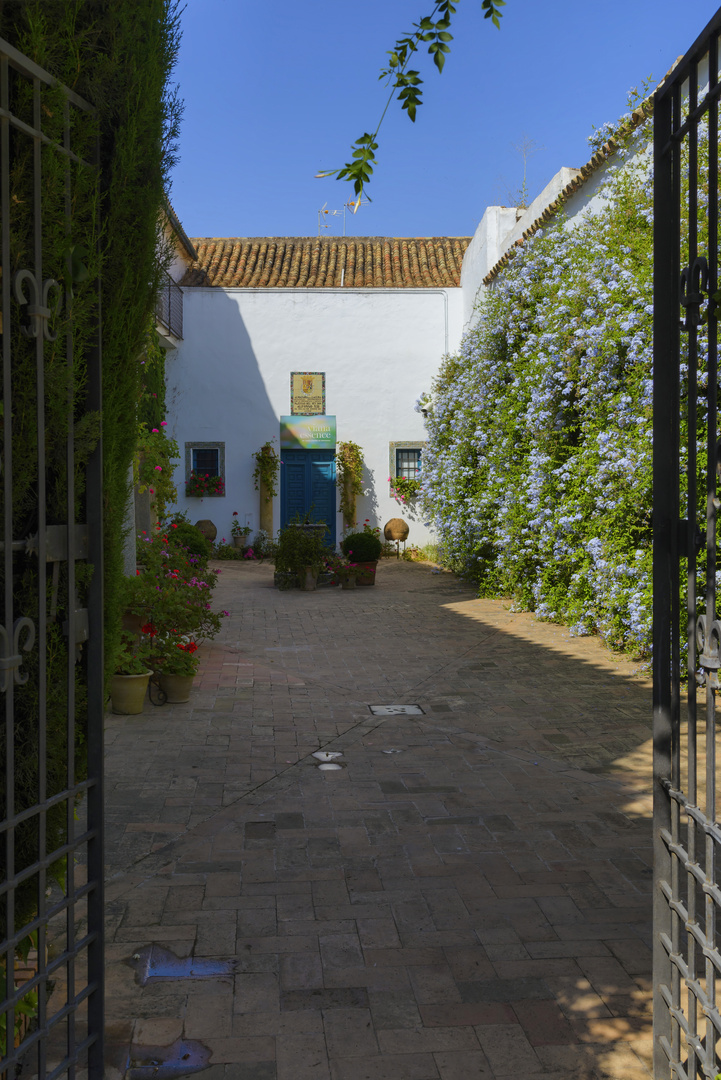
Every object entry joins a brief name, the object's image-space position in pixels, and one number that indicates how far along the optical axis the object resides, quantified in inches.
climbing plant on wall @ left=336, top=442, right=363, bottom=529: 741.9
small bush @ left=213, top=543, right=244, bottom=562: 721.6
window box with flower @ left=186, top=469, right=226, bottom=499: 735.1
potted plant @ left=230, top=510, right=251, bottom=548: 731.4
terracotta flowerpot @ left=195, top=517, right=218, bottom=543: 715.4
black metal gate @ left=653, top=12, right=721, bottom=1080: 77.5
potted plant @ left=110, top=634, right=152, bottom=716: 237.6
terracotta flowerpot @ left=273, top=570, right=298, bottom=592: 536.1
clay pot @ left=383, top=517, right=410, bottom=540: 735.7
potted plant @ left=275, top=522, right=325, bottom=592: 532.4
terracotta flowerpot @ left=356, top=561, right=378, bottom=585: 551.5
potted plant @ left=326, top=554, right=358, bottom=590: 544.4
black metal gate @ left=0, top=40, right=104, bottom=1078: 74.0
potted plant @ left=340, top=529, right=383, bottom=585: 572.1
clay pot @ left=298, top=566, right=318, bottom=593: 532.1
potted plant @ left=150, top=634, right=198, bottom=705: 248.7
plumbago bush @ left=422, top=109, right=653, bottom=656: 294.5
